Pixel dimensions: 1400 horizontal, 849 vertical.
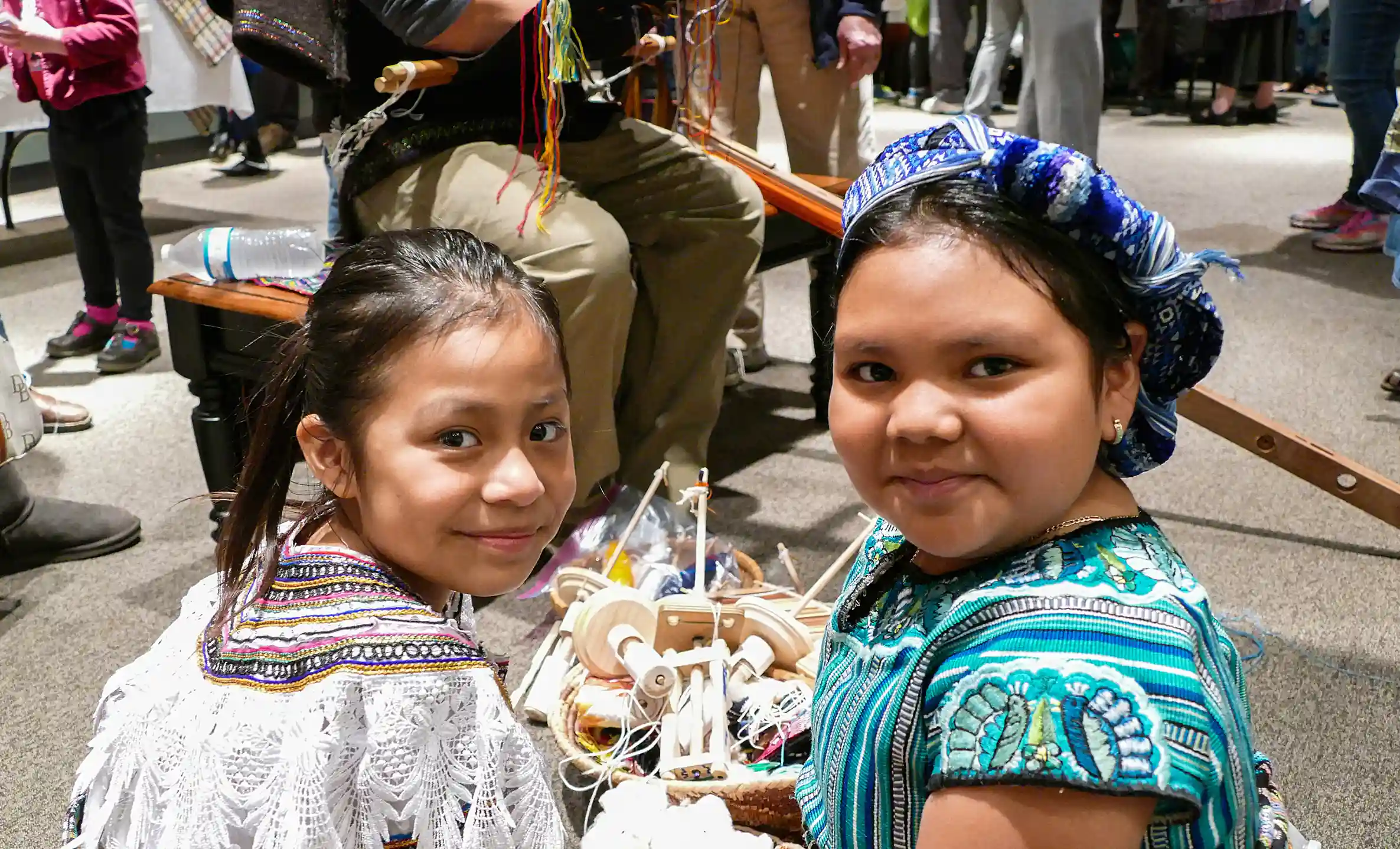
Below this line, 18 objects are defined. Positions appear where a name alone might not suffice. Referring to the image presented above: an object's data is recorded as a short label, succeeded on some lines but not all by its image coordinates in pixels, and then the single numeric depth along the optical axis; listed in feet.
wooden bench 6.38
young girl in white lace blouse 2.88
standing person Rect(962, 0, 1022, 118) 14.70
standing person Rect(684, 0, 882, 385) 8.98
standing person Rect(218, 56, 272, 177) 18.12
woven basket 4.43
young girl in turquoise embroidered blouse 2.25
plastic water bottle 6.70
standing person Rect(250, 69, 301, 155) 19.25
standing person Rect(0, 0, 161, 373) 9.19
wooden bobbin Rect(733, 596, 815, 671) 5.15
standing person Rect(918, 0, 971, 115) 22.07
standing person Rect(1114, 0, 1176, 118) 22.58
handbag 6.35
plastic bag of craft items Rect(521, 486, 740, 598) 6.08
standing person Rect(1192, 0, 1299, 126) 19.47
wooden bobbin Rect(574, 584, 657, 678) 5.06
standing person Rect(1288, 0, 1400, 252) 10.21
